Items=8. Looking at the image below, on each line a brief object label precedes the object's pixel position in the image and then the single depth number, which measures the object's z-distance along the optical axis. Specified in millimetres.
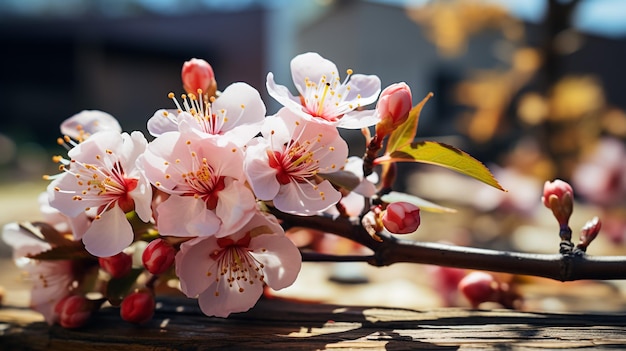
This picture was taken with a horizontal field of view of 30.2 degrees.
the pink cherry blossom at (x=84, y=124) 331
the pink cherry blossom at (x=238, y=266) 299
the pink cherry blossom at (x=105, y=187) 301
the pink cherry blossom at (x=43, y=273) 329
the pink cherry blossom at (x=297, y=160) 295
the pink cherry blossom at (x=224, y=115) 304
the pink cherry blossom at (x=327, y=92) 304
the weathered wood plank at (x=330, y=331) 291
